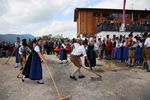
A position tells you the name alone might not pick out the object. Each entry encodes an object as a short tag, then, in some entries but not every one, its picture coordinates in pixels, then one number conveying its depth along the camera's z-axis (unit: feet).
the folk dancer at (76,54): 15.25
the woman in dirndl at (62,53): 23.50
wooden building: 50.88
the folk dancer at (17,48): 20.16
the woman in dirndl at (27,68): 14.31
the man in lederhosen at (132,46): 20.15
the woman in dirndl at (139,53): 20.86
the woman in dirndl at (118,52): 23.16
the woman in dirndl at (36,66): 13.87
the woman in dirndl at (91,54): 18.87
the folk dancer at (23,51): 17.90
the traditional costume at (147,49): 17.85
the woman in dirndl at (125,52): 22.13
